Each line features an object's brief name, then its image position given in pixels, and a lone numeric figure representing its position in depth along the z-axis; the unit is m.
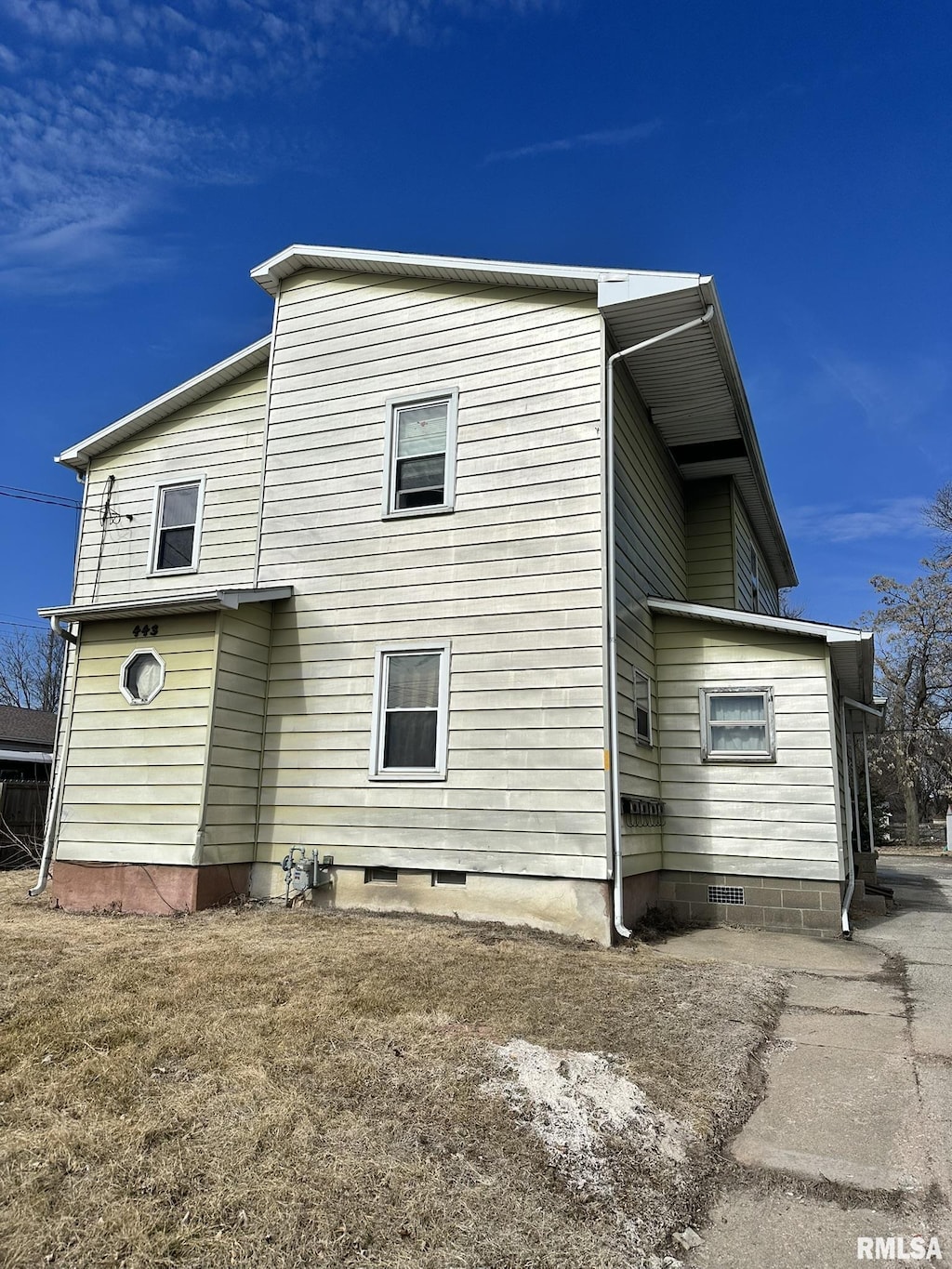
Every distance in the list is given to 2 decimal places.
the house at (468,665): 8.38
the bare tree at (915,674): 29.89
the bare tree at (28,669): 44.38
